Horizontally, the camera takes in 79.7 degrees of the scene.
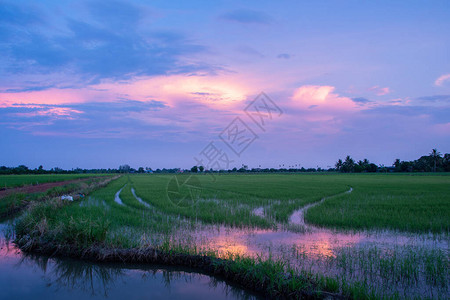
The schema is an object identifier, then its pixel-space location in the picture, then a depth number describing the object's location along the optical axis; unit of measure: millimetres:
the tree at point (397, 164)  80625
